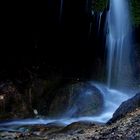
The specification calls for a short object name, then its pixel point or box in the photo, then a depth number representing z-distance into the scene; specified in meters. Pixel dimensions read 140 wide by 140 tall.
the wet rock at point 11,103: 16.62
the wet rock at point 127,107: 12.10
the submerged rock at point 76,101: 16.42
